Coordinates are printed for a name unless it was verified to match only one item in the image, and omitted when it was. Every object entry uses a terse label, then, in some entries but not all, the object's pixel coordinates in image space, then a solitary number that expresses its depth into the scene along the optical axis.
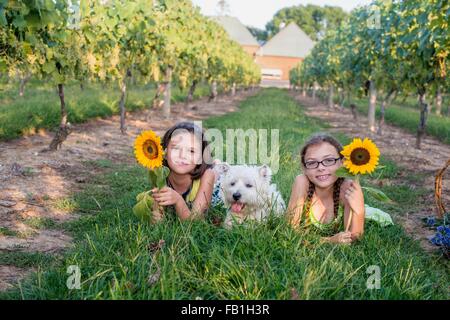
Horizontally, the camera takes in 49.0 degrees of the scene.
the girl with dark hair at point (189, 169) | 4.04
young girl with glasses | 3.73
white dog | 3.81
